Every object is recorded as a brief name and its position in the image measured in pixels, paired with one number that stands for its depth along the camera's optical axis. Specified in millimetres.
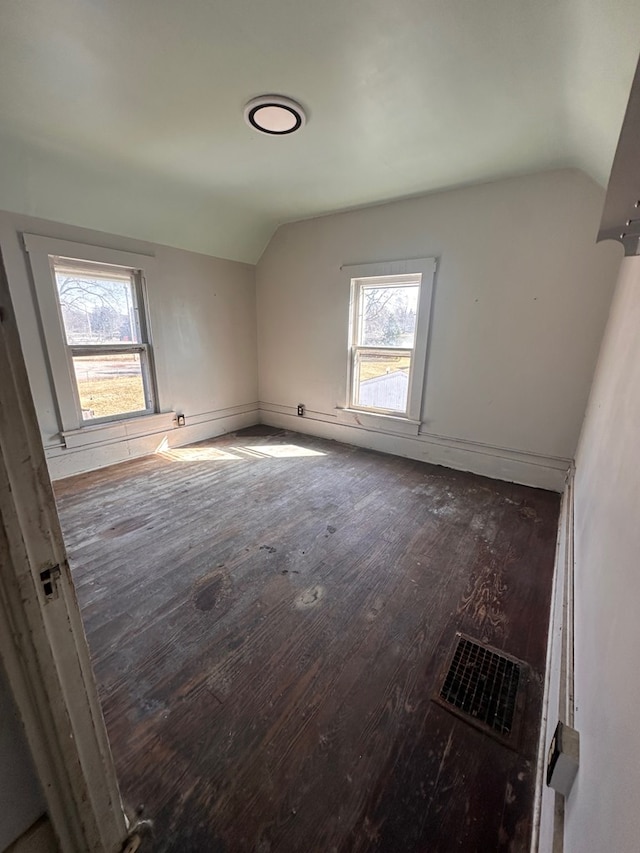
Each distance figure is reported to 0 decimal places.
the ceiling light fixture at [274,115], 1754
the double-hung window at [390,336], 3289
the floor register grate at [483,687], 1253
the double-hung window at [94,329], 2814
